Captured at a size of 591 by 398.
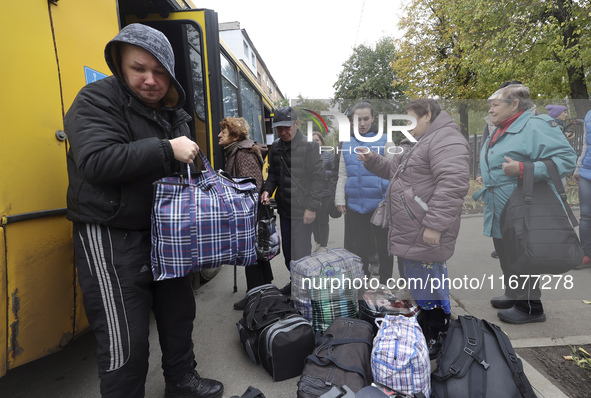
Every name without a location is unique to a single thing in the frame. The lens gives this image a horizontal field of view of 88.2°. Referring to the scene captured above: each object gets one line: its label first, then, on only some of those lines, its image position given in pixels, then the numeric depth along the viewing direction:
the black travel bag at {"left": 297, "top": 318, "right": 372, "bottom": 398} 1.78
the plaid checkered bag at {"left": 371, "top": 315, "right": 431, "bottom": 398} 1.76
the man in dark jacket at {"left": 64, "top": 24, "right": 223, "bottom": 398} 1.34
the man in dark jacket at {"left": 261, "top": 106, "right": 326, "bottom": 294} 2.63
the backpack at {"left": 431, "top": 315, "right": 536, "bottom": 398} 1.68
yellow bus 1.41
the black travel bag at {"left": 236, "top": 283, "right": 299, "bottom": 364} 2.30
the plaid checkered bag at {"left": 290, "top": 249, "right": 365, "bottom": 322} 2.55
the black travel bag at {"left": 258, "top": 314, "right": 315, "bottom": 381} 2.12
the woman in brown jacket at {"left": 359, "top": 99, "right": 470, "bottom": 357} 2.04
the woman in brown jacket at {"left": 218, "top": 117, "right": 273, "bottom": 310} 3.15
